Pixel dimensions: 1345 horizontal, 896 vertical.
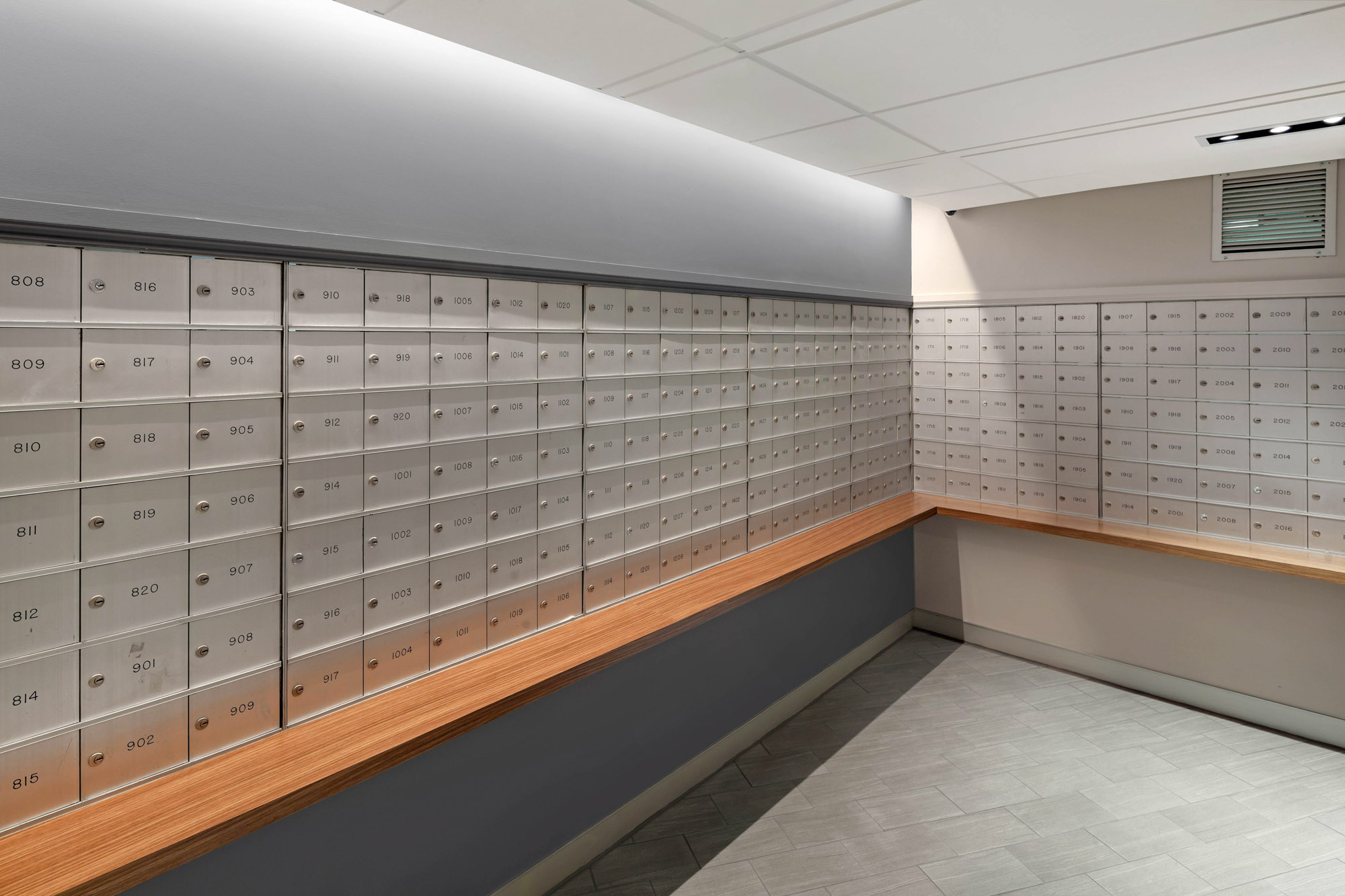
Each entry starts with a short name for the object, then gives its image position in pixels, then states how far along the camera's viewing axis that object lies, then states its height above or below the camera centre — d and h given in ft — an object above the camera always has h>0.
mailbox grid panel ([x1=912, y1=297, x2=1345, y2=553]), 9.02 +0.53
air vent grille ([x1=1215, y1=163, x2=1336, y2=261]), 8.88 +3.05
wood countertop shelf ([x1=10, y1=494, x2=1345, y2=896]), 3.66 -1.99
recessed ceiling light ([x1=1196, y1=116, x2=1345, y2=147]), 7.21 +3.37
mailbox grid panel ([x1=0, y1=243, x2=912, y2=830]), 3.82 -0.24
